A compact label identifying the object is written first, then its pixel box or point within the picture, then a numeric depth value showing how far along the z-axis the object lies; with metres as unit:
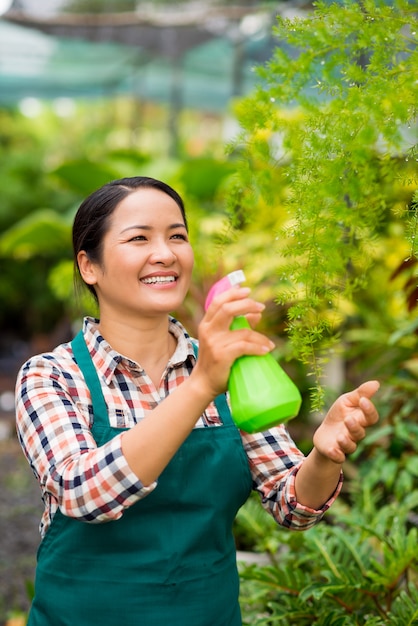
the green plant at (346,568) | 1.80
